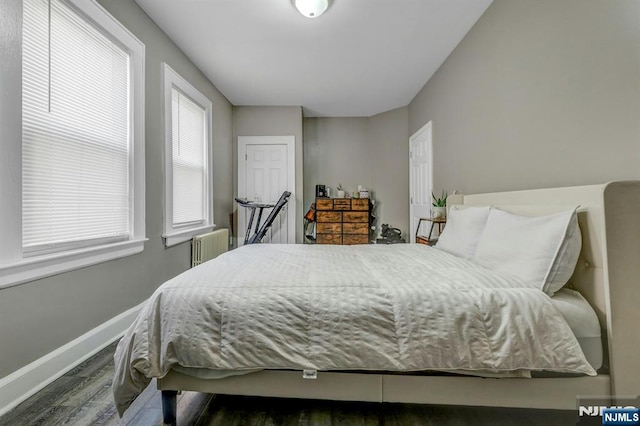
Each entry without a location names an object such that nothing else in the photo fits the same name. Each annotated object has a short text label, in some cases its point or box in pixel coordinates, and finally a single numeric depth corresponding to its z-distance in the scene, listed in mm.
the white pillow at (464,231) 1834
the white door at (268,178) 4492
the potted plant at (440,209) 3010
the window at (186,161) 2686
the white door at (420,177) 3764
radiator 3127
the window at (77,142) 1450
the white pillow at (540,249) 1198
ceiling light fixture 2133
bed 1052
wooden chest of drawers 4469
